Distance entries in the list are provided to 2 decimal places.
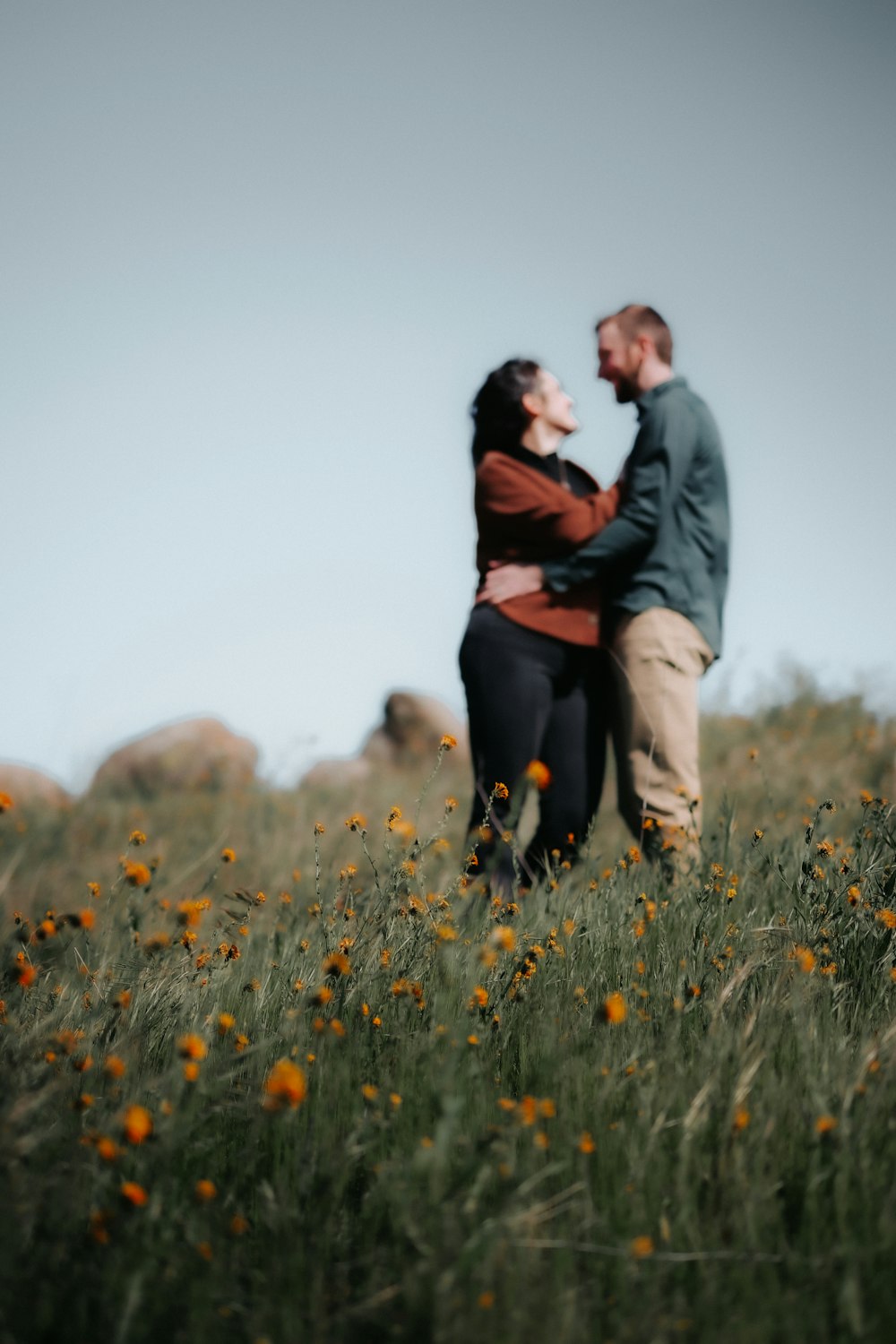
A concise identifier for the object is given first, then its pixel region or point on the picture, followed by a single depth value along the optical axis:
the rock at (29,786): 10.34
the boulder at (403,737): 13.47
